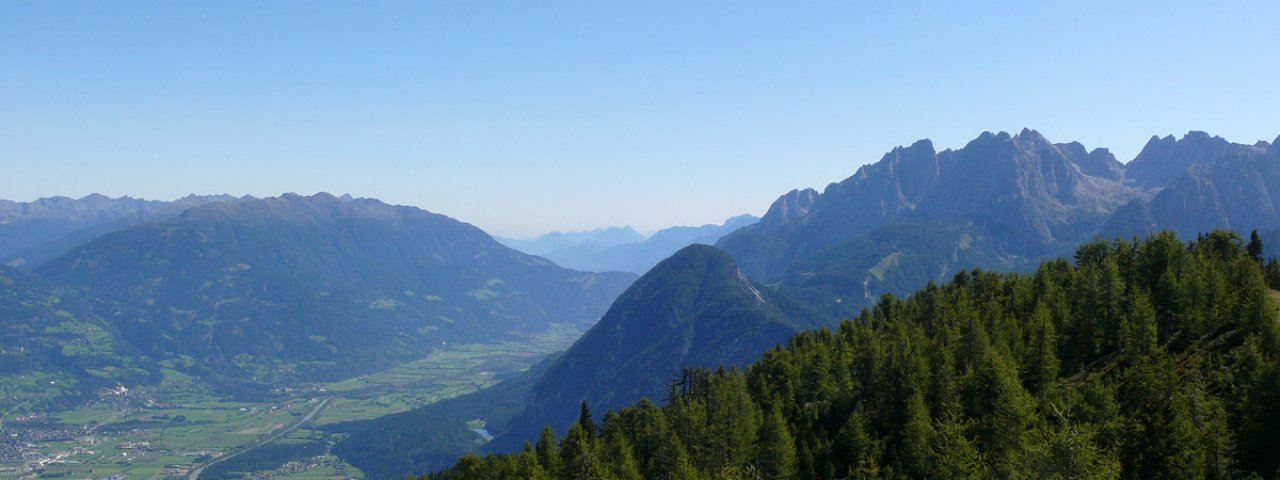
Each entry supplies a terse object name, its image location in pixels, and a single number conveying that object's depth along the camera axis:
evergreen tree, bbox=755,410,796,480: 106.00
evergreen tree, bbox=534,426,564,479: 130.12
